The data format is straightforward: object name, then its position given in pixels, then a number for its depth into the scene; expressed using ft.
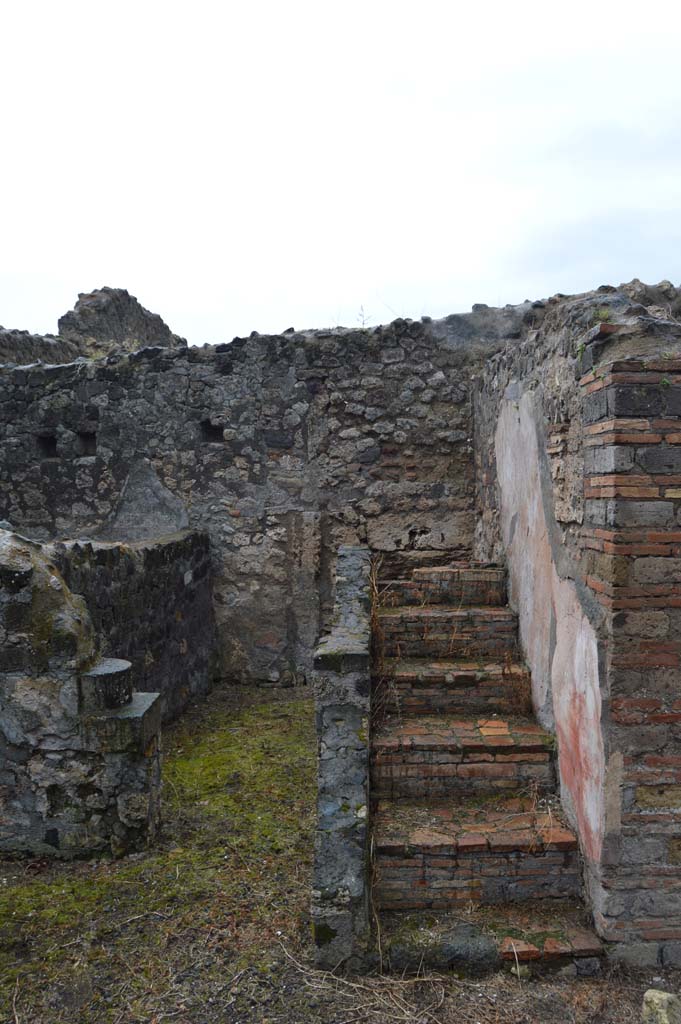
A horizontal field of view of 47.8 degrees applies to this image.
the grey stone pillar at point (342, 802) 10.80
